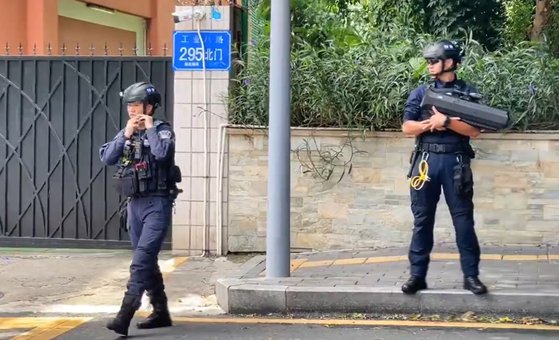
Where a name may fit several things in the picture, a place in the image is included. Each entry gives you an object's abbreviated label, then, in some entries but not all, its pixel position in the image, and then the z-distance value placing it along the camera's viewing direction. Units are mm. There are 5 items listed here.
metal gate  9344
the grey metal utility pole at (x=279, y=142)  6727
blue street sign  8734
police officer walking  5613
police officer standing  5980
